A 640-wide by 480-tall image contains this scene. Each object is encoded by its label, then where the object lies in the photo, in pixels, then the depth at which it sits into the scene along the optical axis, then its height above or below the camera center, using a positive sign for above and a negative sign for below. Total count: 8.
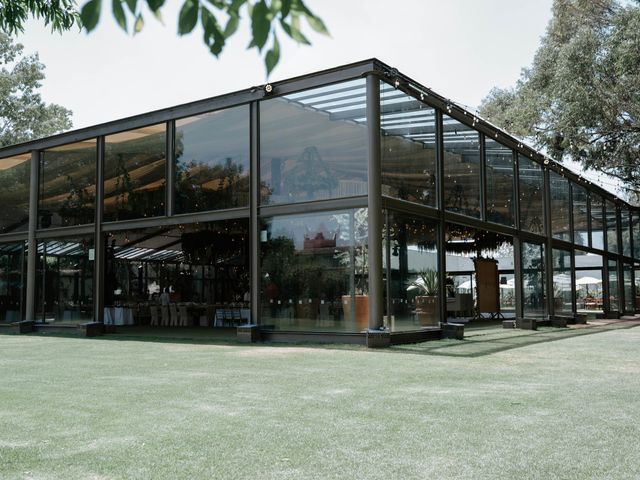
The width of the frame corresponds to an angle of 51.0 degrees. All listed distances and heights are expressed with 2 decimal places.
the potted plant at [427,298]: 12.80 -0.13
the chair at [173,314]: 20.22 -0.63
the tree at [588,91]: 22.72 +7.21
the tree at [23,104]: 39.38 +11.35
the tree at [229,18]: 2.08 +0.88
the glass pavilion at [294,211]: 11.97 +1.80
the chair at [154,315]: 20.75 -0.67
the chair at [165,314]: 20.47 -0.63
